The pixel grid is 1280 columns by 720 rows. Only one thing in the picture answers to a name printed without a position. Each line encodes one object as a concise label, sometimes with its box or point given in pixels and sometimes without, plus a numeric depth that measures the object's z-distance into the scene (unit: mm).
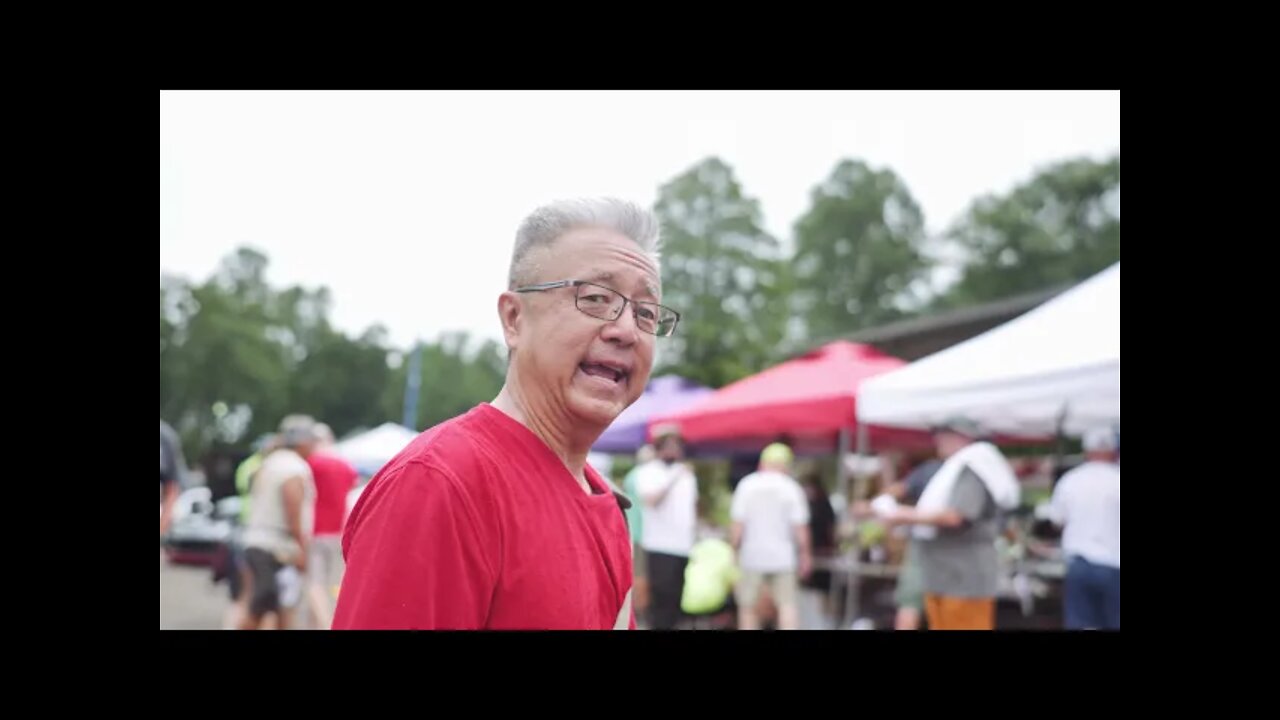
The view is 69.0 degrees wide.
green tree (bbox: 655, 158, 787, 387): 25031
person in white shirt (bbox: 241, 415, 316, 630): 6129
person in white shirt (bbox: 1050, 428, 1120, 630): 5348
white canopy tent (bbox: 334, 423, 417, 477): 13664
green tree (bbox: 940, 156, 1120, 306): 37125
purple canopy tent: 11352
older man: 1260
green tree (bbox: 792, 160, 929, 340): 45344
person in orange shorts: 5176
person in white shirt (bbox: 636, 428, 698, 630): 7094
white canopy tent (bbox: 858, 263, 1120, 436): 4559
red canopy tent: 7414
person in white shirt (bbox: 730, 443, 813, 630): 7004
